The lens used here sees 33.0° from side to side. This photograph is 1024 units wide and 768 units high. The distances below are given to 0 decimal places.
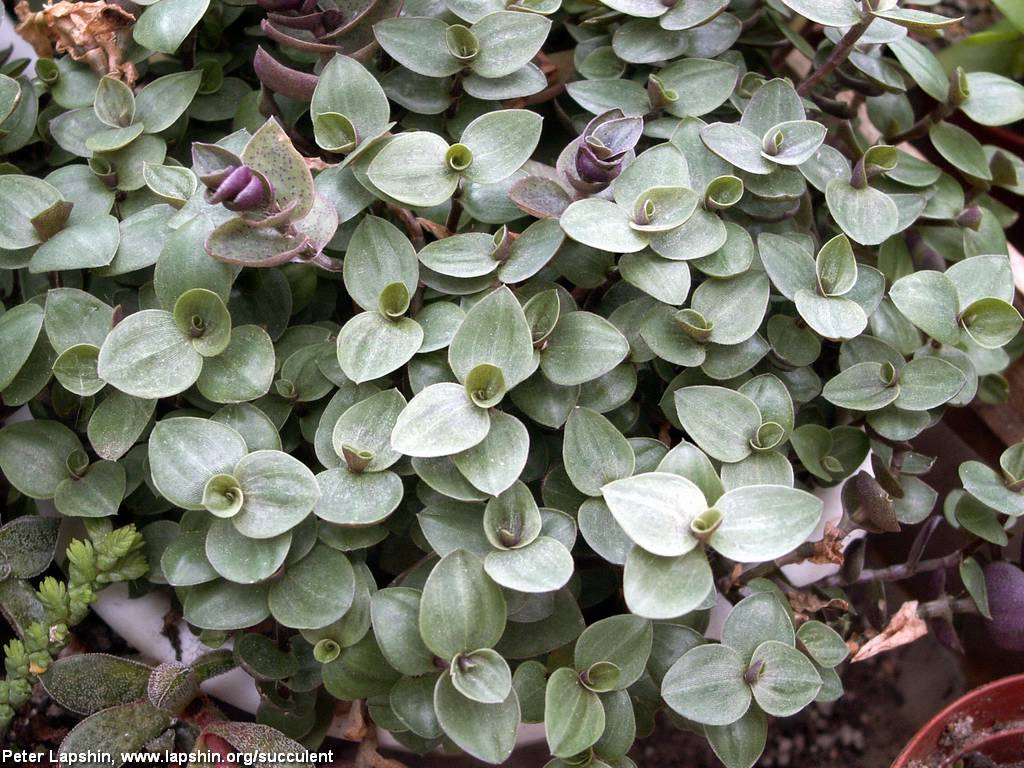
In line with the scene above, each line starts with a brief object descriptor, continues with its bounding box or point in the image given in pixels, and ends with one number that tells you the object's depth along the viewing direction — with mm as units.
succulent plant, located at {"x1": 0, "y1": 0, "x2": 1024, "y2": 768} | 301
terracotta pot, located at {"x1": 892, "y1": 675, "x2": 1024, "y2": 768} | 345
